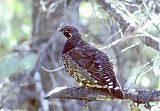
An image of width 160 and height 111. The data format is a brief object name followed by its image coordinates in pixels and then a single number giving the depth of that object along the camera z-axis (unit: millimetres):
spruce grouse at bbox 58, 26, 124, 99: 9180
